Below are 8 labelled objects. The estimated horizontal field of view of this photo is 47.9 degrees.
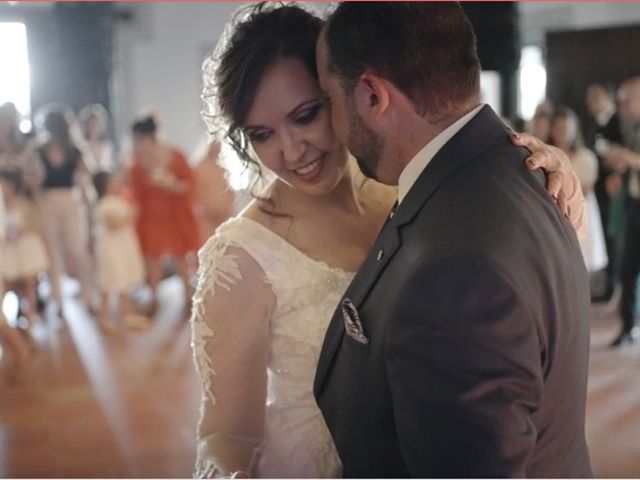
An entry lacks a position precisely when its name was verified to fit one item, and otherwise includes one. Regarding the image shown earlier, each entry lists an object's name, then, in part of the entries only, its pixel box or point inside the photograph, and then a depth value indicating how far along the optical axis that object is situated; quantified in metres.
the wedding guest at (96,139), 4.59
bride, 1.01
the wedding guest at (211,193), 3.90
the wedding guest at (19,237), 3.57
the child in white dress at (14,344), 3.32
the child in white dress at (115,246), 3.91
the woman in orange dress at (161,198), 3.98
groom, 0.66
